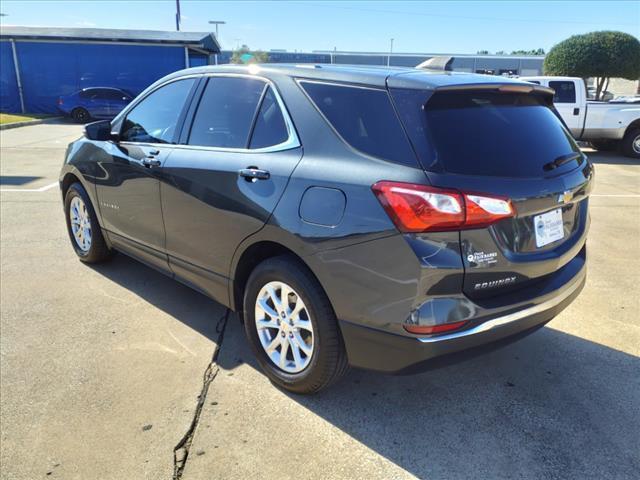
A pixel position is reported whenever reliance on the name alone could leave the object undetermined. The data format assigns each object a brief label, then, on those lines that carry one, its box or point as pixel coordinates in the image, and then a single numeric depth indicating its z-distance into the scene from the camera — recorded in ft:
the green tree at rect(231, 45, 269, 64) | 160.97
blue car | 68.80
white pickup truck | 41.37
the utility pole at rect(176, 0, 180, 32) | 119.65
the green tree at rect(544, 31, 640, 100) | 63.98
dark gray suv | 7.39
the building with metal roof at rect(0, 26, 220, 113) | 76.95
